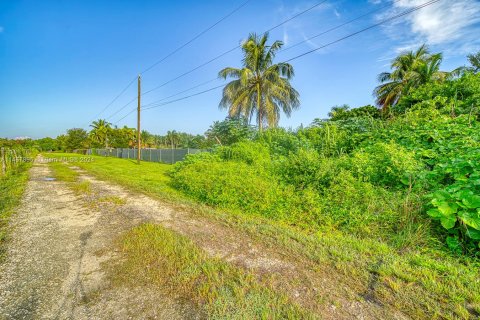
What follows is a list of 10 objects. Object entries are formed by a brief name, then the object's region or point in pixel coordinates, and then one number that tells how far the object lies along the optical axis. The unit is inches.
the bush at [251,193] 155.5
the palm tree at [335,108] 1201.6
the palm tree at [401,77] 686.5
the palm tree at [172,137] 2490.2
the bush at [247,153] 270.8
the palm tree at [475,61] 685.3
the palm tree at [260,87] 577.0
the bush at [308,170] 178.5
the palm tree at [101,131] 1722.4
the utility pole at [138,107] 694.5
